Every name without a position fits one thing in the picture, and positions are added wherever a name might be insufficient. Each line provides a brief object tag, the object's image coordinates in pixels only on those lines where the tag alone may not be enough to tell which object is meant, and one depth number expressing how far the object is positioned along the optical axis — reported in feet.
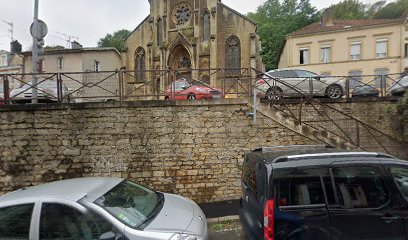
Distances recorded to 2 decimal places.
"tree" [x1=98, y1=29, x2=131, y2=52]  159.43
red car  32.01
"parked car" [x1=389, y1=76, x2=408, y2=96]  30.86
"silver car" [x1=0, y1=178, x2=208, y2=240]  9.16
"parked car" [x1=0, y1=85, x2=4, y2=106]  25.69
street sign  24.29
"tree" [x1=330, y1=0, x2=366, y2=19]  126.82
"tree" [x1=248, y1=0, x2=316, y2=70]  115.85
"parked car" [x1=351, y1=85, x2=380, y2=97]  35.78
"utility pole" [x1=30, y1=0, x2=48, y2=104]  24.34
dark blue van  9.16
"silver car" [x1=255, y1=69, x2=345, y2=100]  34.73
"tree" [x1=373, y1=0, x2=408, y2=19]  115.44
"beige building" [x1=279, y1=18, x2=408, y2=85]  76.64
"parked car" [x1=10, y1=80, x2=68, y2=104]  26.39
